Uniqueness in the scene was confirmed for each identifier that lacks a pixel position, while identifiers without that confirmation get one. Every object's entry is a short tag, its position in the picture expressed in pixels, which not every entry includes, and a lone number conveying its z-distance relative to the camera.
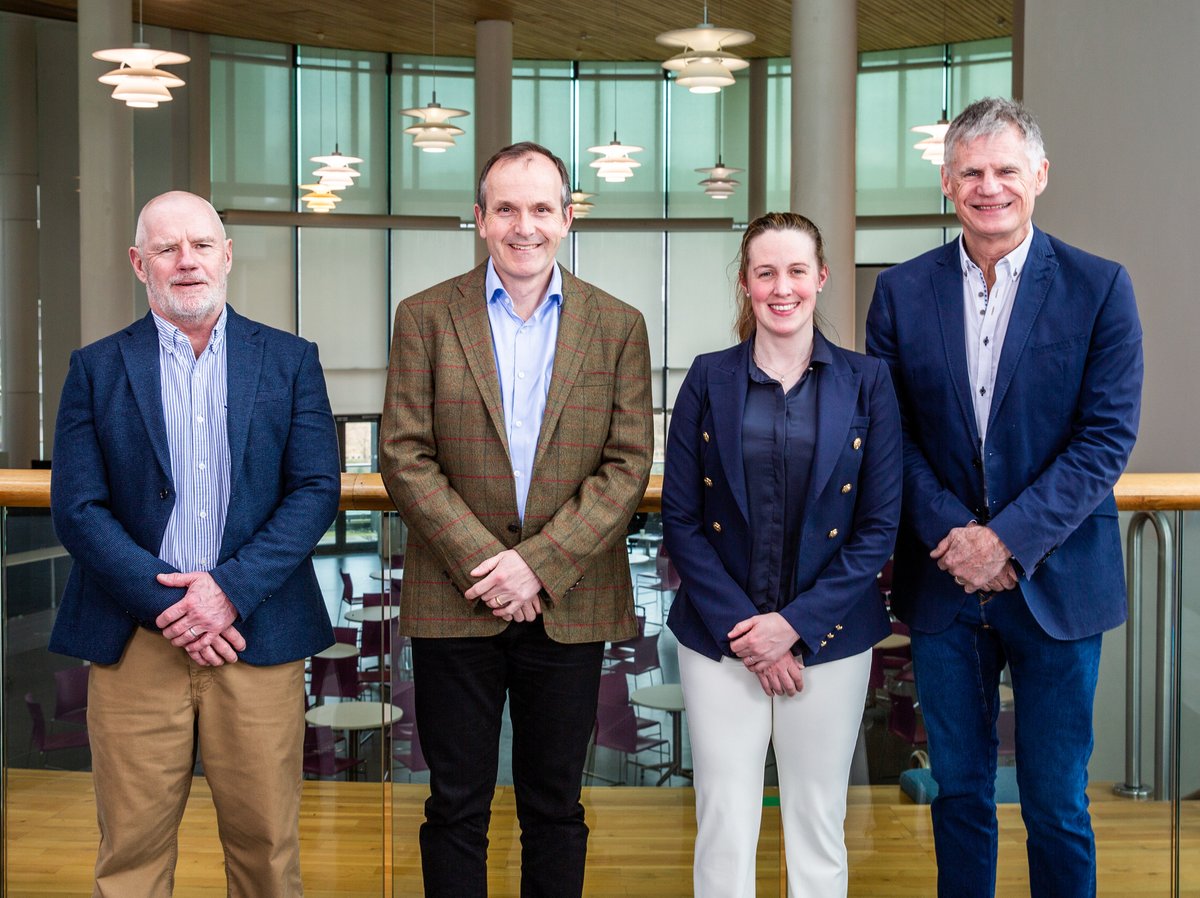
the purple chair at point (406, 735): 3.23
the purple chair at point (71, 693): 3.06
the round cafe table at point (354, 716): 3.27
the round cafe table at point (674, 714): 3.36
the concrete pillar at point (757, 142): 19.85
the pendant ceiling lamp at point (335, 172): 15.46
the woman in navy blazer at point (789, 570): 2.70
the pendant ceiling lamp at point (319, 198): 17.06
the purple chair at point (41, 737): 3.44
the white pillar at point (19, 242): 15.98
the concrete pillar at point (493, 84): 16.27
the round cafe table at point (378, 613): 3.24
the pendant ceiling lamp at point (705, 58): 9.88
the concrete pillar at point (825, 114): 10.02
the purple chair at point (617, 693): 3.60
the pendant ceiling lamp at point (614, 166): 15.65
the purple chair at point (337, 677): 3.35
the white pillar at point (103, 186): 12.99
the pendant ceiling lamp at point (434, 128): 12.82
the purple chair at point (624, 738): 3.54
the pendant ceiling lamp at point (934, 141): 13.55
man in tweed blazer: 2.74
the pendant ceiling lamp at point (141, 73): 9.94
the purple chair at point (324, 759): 3.38
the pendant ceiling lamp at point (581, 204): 18.11
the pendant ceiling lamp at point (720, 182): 17.02
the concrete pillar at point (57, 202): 16.38
